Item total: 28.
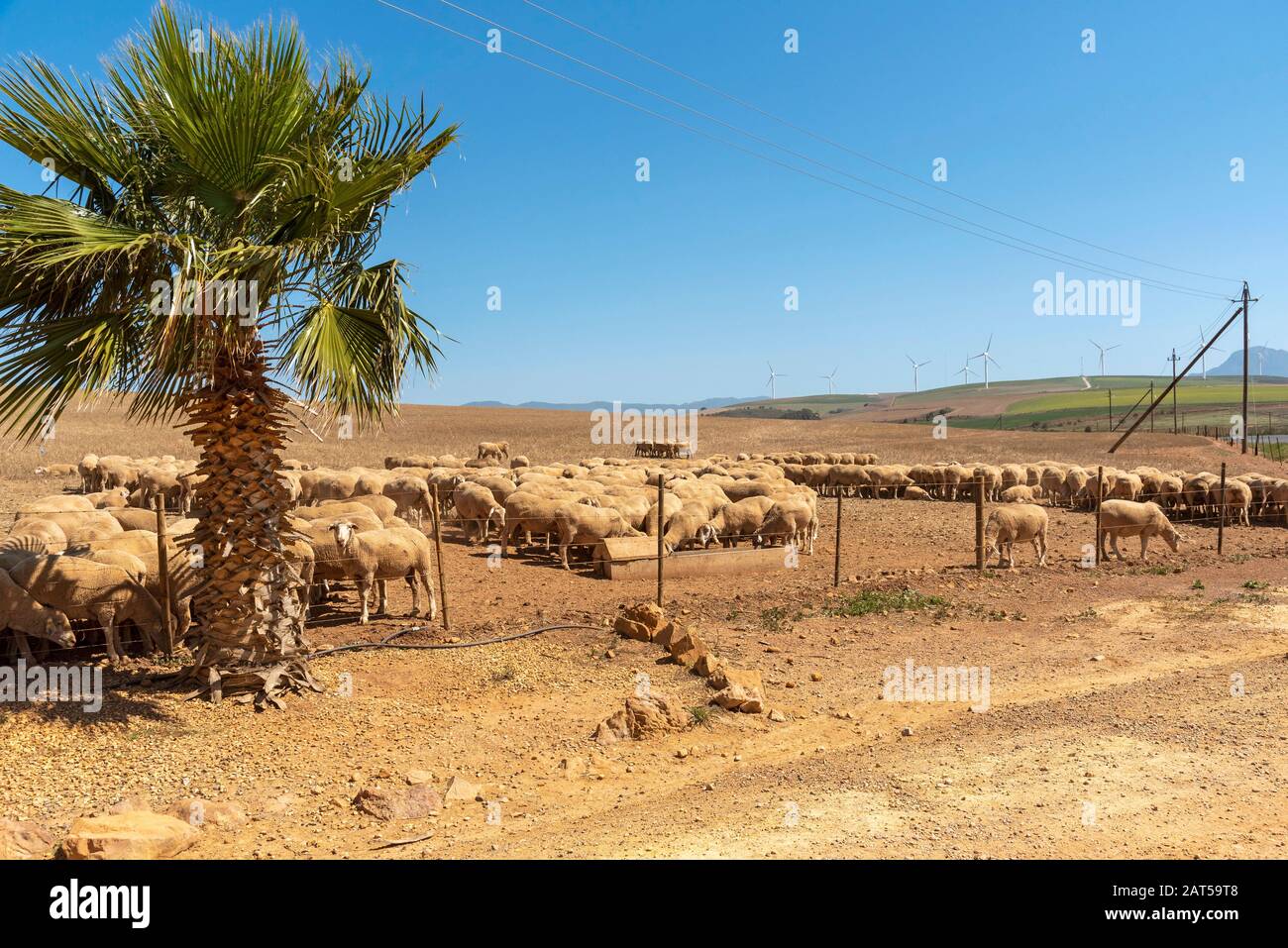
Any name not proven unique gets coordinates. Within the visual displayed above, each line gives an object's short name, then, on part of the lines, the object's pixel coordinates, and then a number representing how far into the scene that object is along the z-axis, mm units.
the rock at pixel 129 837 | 5113
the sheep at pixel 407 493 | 19812
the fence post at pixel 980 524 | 16391
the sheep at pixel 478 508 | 18562
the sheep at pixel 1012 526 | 17078
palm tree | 6621
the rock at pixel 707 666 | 9625
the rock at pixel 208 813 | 6125
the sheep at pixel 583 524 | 16266
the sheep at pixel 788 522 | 18422
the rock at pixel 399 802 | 6418
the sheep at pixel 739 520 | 18578
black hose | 10172
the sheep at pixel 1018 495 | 25438
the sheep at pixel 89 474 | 26891
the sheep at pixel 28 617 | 8617
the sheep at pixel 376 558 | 11477
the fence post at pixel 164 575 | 9227
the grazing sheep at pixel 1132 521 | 18375
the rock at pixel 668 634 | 10763
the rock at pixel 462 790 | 6773
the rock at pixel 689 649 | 10008
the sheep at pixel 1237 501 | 23547
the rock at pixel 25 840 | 5414
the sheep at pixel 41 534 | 10659
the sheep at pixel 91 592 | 8977
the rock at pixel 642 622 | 11094
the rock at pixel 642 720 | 8102
